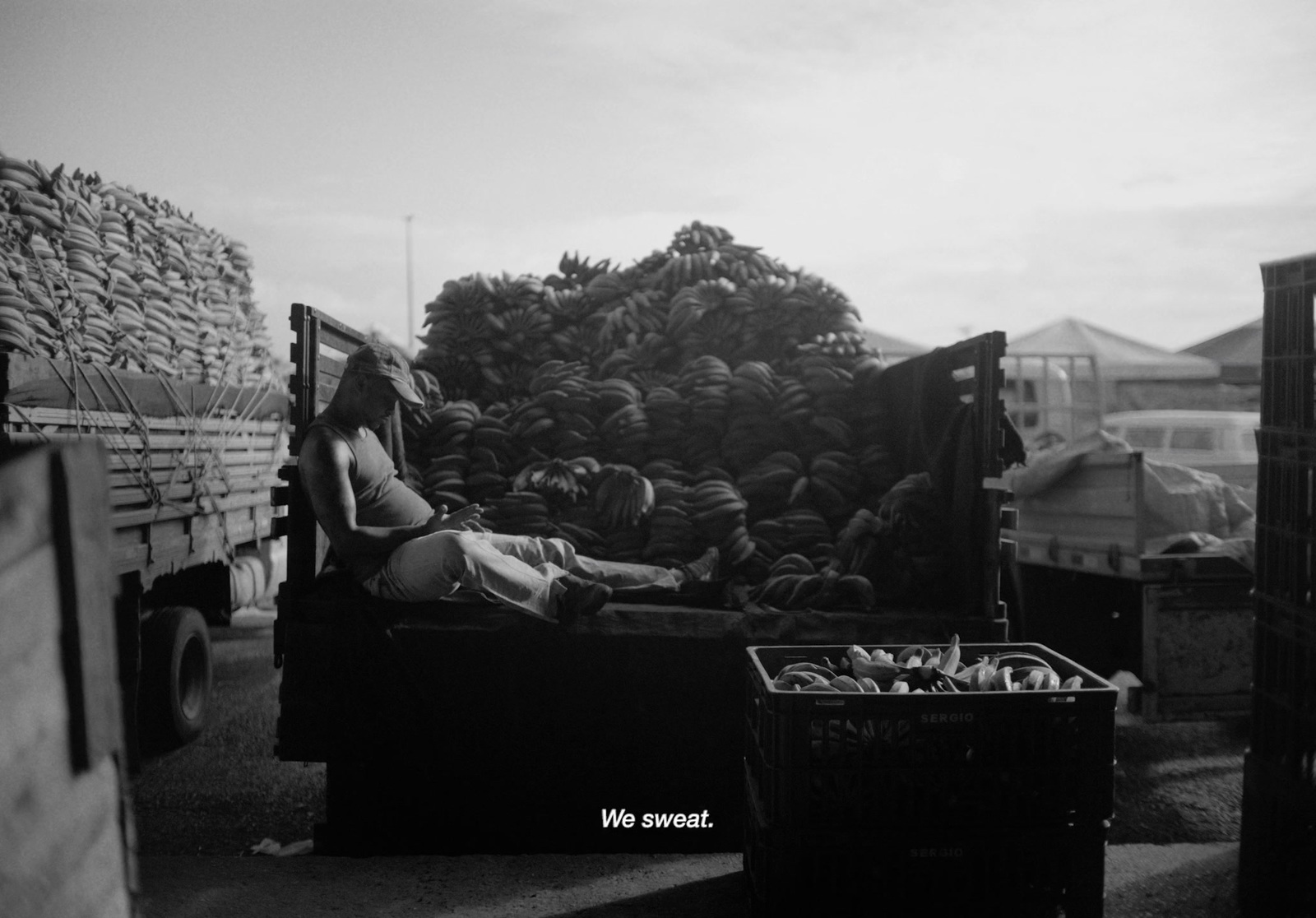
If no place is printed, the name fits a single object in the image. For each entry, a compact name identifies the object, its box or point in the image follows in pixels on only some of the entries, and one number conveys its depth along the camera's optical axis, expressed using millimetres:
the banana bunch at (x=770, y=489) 5000
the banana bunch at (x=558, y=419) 5180
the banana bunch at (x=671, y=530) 4641
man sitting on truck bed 3615
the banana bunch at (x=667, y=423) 5266
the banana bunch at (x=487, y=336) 5840
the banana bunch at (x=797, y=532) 4711
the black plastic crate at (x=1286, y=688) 3027
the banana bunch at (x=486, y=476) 4984
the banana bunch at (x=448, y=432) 5164
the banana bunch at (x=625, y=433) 5188
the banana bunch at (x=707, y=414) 5242
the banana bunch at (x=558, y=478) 4875
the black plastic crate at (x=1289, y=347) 3143
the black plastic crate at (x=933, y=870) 2699
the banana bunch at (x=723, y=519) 4648
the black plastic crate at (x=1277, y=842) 2996
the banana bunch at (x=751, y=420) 5219
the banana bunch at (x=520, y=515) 4754
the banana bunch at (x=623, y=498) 4777
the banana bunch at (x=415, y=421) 5191
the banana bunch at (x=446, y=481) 4930
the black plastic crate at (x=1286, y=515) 3094
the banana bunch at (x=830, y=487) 4892
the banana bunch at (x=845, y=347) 5527
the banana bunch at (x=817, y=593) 3910
